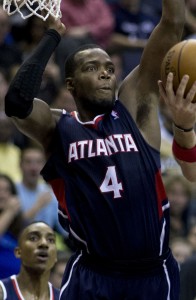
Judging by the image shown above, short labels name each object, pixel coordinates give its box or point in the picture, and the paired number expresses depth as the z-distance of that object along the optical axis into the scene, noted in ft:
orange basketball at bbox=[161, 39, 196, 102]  36.76
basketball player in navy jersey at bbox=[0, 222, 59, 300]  49.29
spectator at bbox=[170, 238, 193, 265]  62.03
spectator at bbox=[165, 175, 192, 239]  67.26
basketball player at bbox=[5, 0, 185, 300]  38.68
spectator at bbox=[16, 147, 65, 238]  63.98
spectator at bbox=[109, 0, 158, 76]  84.07
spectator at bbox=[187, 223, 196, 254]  62.80
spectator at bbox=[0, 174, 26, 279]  57.77
